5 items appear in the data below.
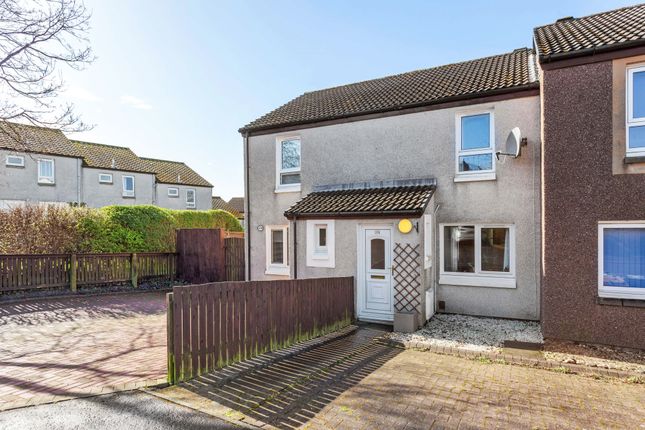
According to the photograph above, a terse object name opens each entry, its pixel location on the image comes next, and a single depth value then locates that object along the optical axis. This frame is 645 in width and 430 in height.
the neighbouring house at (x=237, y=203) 53.49
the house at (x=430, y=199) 9.12
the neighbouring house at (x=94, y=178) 23.36
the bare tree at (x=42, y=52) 9.75
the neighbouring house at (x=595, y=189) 7.03
